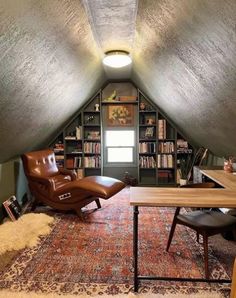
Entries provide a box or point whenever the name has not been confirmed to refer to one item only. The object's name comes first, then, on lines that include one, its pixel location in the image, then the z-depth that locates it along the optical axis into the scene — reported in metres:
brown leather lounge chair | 3.59
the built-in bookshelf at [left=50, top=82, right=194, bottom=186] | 5.77
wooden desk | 1.96
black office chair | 2.25
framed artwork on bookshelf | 5.93
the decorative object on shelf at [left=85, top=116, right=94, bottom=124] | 5.94
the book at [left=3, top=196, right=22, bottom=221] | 3.51
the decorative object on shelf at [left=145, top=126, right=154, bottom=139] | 5.82
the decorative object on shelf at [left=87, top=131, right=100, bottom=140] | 5.84
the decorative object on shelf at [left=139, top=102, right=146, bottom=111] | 5.77
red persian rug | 2.14
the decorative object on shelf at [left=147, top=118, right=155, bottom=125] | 5.80
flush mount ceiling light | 3.65
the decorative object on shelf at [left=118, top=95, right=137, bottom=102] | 5.82
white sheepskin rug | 2.82
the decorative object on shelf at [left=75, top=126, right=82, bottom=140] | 5.80
